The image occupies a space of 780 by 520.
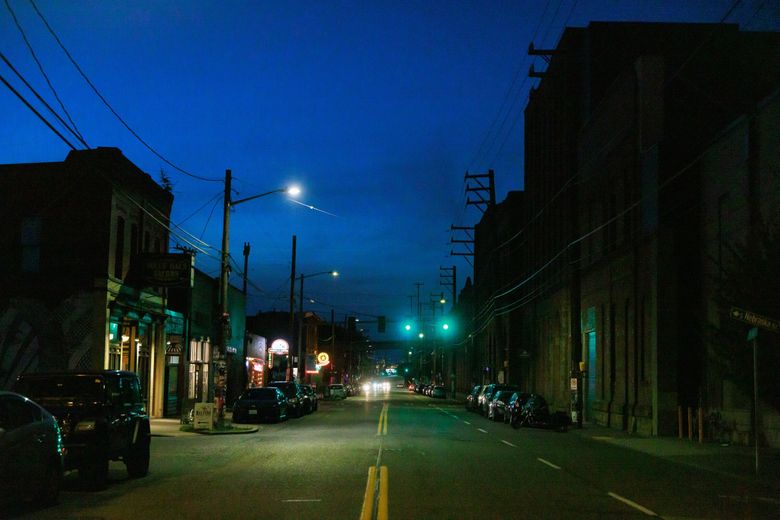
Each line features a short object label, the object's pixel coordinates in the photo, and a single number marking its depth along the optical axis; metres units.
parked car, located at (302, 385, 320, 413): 45.66
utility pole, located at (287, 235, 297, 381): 52.25
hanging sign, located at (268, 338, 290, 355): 67.56
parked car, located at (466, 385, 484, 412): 51.84
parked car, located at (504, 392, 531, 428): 34.44
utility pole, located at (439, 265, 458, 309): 84.17
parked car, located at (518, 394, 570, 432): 33.19
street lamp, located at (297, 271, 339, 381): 56.34
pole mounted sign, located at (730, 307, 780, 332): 16.78
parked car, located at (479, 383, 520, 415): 43.29
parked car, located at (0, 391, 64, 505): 10.59
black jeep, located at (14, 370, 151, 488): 13.59
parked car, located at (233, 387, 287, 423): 34.38
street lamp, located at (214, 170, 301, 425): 28.67
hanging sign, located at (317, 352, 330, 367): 77.69
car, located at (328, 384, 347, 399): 77.38
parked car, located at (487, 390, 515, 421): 39.62
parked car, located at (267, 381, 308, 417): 40.25
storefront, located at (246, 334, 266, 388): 61.06
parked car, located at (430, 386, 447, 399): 85.50
